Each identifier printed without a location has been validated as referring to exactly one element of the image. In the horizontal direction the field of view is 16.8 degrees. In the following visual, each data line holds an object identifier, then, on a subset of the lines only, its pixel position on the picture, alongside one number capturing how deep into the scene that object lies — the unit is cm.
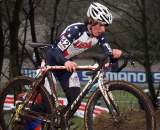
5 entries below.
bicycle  612
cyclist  647
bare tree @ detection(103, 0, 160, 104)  1395
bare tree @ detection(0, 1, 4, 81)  1943
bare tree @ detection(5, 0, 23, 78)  1479
